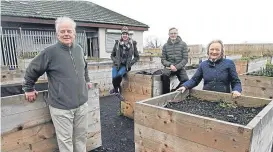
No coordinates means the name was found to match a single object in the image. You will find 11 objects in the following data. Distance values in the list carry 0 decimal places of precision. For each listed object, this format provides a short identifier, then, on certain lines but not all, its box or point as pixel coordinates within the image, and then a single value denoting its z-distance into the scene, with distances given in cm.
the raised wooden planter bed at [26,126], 226
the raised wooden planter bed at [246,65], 768
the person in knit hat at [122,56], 446
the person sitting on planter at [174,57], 418
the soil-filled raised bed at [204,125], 187
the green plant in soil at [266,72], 478
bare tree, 4057
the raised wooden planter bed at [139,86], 434
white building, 963
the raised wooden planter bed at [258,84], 426
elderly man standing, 223
